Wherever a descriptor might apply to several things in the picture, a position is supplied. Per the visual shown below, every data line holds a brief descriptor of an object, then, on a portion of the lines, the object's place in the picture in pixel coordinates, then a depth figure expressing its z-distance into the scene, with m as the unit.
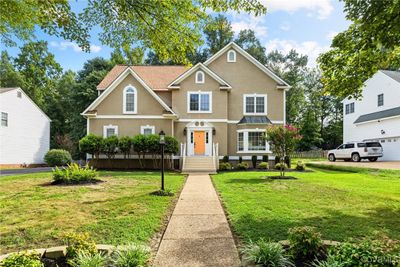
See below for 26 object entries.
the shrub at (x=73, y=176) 10.81
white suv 23.05
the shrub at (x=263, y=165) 19.28
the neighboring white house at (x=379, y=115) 23.89
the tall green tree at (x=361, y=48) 6.05
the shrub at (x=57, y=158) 23.12
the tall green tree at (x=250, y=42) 42.72
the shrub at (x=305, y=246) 3.80
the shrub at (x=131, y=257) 3.58
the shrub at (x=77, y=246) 3.74
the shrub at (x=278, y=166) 18.86
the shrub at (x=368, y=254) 3.13
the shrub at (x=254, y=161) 20.33
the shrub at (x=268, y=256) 3.59
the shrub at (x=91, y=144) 17.80
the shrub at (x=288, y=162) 19.87
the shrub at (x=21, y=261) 3.27
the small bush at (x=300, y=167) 18.27
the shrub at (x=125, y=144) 18.11
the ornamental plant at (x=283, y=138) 14.29
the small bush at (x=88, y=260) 3.40
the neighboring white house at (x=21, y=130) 23.72
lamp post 9.74
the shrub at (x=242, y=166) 18.84
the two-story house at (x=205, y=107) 19.50
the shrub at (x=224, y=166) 18.92
